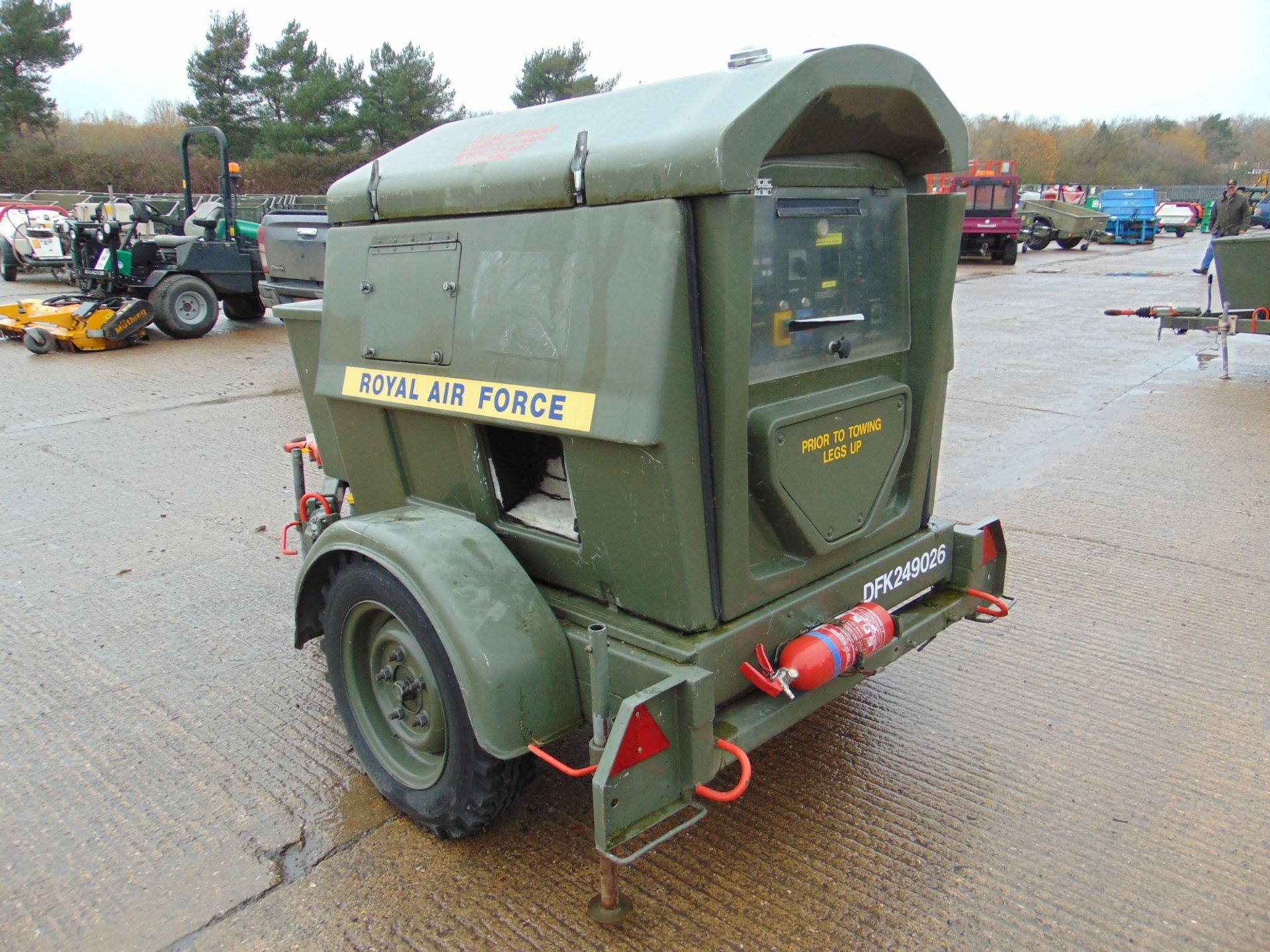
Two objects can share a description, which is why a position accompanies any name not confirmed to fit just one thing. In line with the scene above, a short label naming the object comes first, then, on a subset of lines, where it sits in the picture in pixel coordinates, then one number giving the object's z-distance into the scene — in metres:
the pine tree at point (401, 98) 36.25
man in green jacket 16.77
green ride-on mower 11.04
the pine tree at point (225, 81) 37.72
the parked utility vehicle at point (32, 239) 16.44
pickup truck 10.38
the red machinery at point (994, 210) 21.20
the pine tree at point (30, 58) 35.57
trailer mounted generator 2.13
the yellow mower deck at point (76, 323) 10.42
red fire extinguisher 2.39
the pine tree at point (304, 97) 35.62
